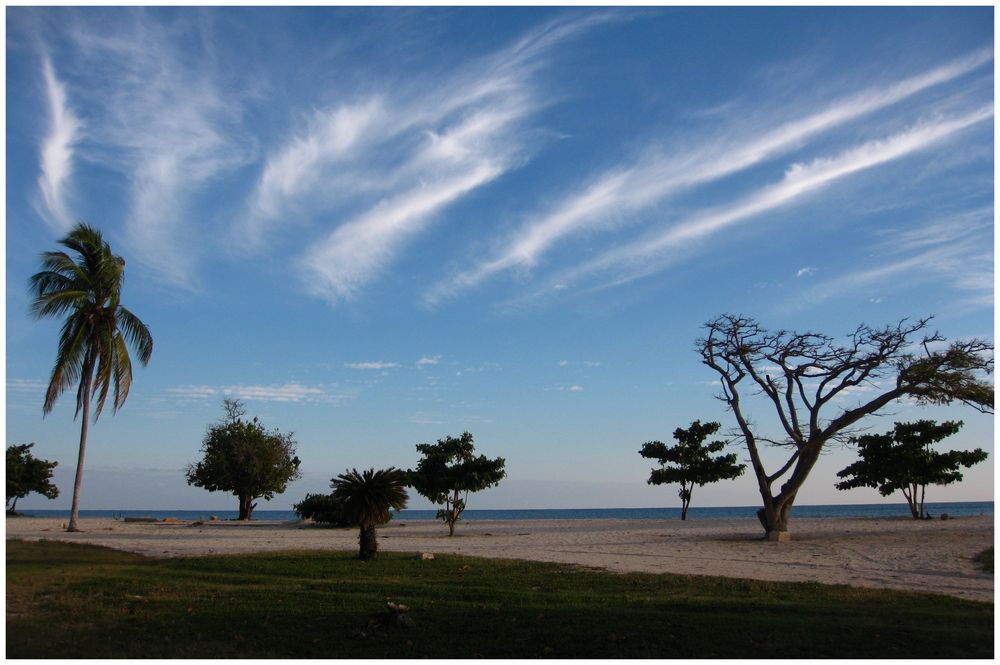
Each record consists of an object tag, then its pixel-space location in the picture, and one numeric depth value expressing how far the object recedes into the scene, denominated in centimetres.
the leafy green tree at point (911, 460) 3822
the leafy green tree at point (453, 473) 3259
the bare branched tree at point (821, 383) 2519
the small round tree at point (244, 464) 4434
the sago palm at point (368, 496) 1916
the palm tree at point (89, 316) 2598
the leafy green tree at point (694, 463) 4322
